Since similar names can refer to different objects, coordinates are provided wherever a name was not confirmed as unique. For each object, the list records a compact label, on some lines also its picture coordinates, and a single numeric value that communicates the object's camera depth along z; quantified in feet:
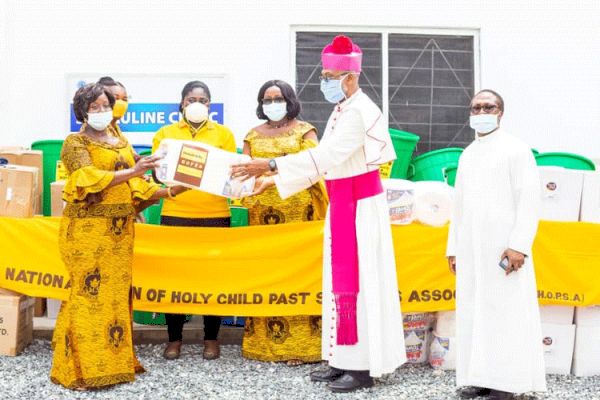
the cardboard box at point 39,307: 17.53
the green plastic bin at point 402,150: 17.67
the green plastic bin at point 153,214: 17.13
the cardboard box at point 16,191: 15.64
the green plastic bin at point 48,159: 17.87
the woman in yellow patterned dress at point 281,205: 14.80
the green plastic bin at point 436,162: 17.57
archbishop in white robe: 12.93
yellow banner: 14.67
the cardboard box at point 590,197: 14.85
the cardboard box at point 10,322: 15.25
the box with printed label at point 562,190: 14.83
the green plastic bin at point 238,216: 16.98
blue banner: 20.67
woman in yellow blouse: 14.88
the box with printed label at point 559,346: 14.87
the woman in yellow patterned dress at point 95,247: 12.74
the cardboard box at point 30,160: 17.17
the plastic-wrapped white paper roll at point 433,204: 14.79
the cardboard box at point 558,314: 14.94
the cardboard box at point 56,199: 16.40
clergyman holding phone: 12.15
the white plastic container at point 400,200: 14.71
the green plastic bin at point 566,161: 16.06
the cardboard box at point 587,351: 14.80
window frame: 22.04
